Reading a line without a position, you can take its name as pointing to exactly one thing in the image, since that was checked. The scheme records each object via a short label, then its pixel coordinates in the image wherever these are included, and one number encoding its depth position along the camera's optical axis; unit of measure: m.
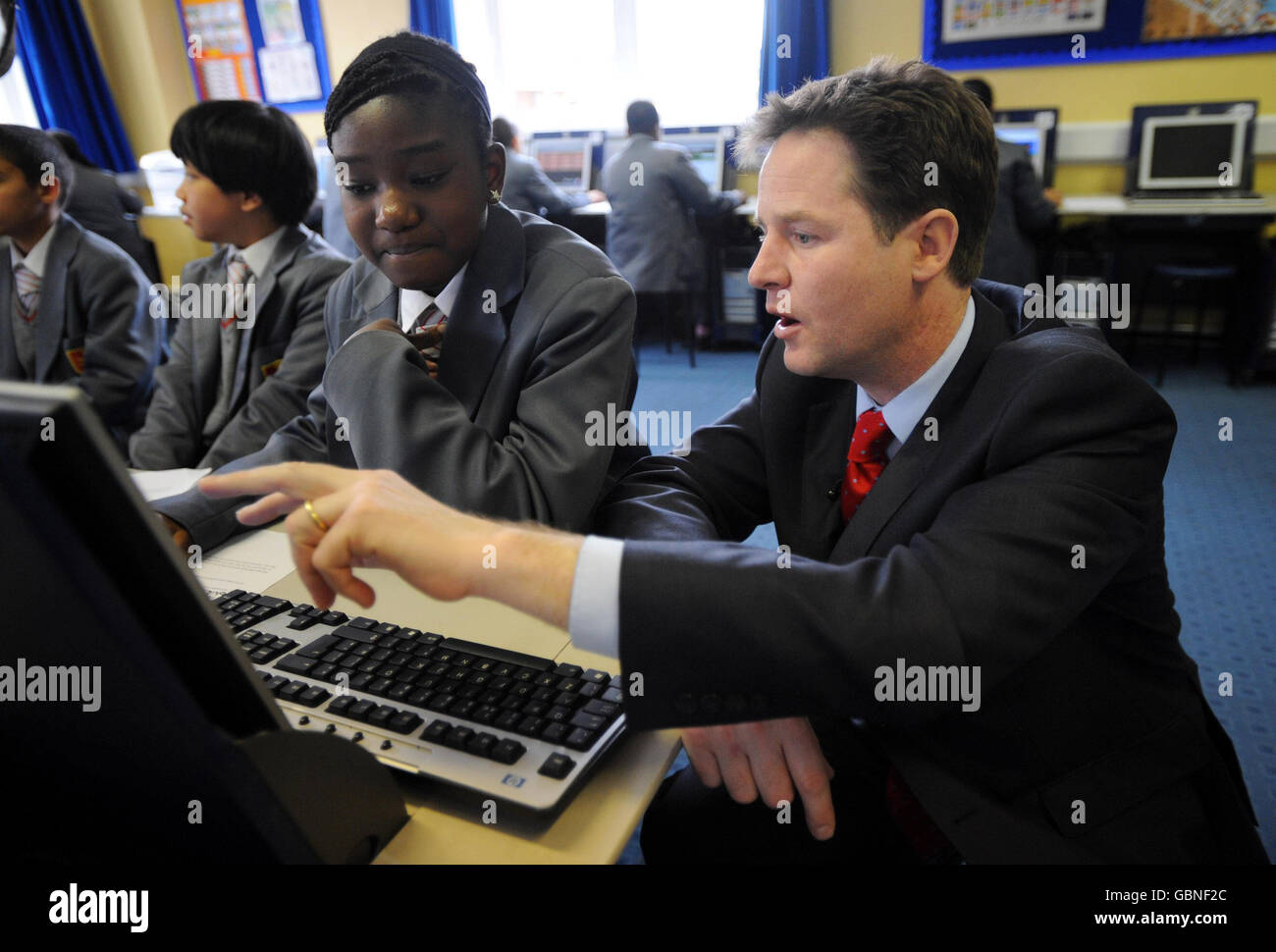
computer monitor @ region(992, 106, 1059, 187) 4.69
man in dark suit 0.68
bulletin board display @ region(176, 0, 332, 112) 6.47
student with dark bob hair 1.90
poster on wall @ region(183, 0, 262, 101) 6.62
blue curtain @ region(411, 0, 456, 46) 6.04
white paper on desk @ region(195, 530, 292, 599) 1.02
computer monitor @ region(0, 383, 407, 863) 0.39
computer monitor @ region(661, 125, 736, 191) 5.54
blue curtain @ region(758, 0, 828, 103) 5.14
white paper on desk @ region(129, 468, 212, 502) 1.34
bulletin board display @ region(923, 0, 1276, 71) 4.38
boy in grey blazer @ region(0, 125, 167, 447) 2.14
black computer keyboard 0.65
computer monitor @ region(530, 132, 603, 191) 5.99
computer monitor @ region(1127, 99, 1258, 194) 4.31
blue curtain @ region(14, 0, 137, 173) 6.23
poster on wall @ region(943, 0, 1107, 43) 4.65
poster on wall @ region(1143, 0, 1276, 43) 4.32
